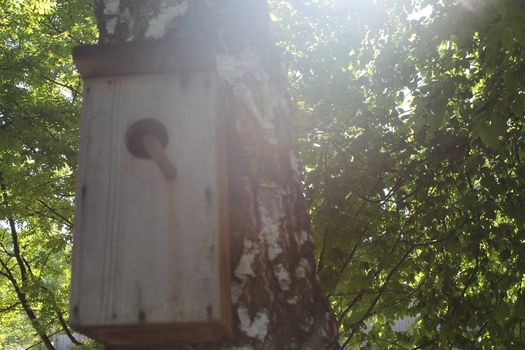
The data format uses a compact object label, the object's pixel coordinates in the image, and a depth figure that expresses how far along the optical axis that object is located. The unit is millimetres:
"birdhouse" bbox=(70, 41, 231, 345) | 1169
